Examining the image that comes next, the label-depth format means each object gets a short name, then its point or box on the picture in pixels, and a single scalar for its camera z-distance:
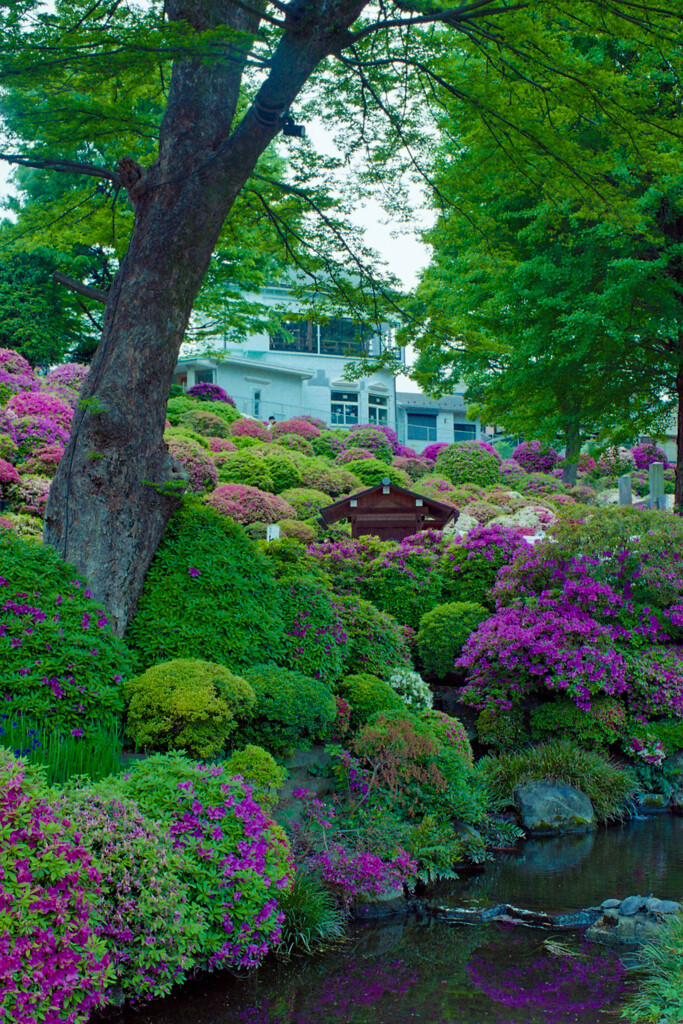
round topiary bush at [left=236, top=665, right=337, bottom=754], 7.03
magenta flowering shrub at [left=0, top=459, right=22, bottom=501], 13.39
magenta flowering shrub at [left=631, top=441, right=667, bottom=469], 36.09
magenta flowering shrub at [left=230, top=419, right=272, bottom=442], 26.92
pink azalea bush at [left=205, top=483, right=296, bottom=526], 18.25
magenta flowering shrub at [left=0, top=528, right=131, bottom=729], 6.34
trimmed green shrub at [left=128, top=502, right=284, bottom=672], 7.61
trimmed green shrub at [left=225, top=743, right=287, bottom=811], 6.20
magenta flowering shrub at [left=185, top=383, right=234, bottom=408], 31.42
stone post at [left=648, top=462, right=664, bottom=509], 17.14
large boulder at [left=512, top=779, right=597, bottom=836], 9.32
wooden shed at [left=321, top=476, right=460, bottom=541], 18.88
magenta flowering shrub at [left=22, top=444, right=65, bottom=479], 14.25
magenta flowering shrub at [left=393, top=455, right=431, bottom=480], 29.56
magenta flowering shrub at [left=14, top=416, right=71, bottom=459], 14.91
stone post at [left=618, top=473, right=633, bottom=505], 19.40
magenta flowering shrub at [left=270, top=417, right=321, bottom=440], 30.06
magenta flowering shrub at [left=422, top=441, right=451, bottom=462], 34.28
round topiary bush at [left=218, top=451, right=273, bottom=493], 21.11
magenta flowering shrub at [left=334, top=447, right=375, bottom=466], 27.23
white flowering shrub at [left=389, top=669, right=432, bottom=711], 9.40
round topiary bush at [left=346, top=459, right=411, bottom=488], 25.59
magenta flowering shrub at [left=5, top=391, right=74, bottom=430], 16.14
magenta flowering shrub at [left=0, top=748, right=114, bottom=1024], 3.72
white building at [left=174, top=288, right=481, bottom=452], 37.28
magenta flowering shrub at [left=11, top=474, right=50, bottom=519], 13.21
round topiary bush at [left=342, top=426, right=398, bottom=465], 29.36
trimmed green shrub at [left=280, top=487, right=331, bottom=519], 20.31
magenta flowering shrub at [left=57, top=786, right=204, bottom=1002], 4.51
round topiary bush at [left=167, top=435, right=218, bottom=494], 19.13
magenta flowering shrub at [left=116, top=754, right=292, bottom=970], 5.04
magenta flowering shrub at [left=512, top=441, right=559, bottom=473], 35.47
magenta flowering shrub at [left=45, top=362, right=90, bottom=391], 21.93
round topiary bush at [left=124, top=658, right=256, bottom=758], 6.34
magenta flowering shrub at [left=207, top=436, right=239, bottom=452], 23.50
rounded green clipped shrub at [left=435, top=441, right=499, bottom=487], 30.66
